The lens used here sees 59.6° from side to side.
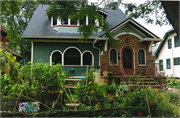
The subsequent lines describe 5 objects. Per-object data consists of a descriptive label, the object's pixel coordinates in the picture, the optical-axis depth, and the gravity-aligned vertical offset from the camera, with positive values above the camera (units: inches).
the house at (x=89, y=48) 468.4 +62.3
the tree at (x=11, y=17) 182.2 +62.0
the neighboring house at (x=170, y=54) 788.6 +72.1
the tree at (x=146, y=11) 252.8 +94.4
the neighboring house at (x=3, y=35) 702.3 +158.3
